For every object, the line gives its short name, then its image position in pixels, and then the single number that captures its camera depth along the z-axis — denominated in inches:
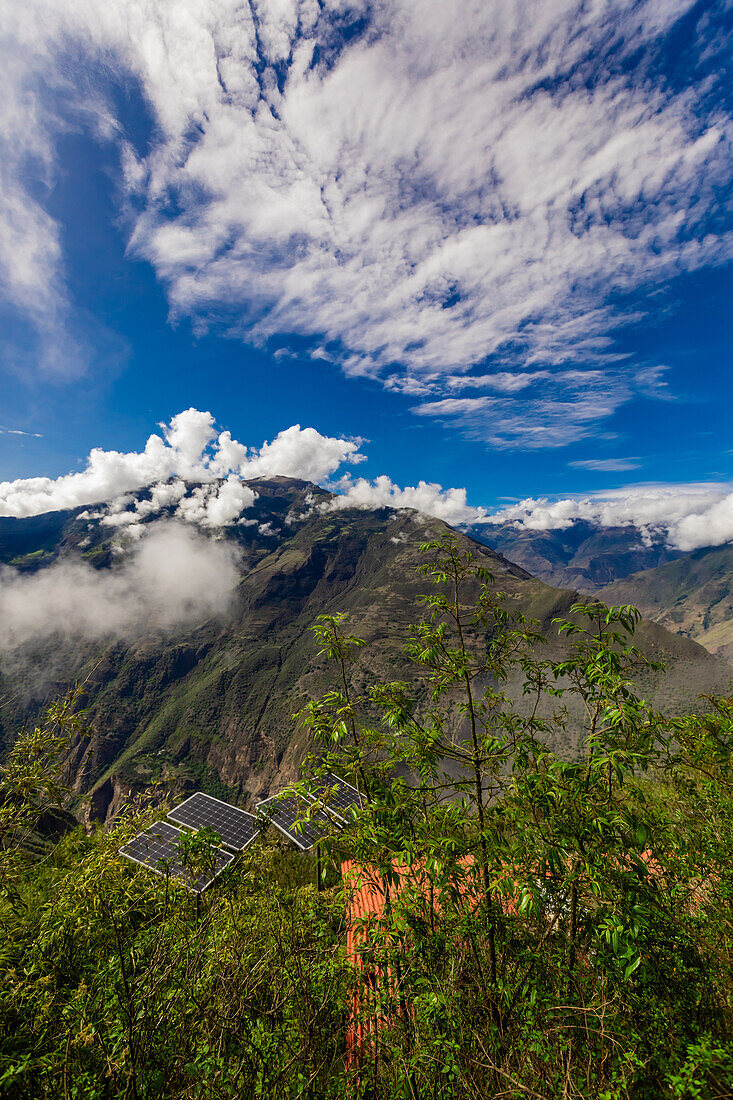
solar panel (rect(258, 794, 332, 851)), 192.9
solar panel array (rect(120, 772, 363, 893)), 207.6
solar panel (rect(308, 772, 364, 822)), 212.1
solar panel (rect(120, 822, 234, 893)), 272.4
